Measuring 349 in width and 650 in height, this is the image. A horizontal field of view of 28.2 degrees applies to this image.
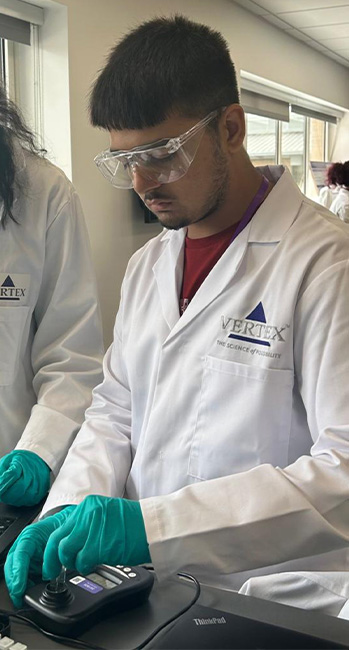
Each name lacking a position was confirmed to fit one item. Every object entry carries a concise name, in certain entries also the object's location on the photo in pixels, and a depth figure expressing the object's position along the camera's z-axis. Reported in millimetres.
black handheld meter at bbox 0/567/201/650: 816
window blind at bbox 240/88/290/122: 5677
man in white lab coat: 985
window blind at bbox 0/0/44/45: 3111
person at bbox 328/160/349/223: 6598
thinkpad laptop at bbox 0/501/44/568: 1037
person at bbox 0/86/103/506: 1609
